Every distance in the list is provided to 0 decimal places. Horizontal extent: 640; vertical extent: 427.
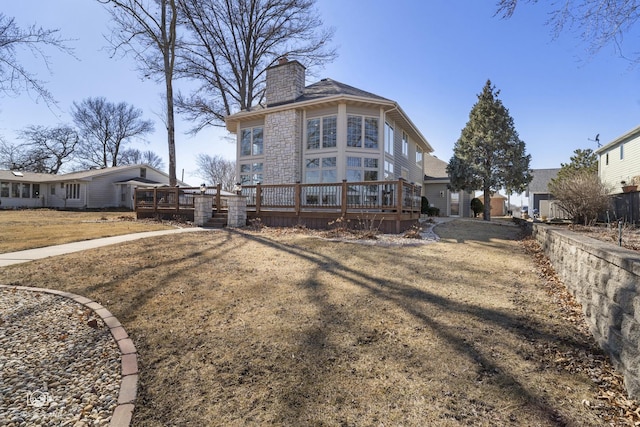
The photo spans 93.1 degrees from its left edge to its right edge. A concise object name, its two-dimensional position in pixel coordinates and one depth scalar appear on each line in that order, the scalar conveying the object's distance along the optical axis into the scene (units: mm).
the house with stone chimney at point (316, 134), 12367
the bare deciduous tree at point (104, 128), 35656
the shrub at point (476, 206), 21912
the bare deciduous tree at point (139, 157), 39884
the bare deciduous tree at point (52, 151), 33438
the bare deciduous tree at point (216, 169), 42250
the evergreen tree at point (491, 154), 17000
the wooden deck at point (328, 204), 9164
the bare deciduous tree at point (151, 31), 15164
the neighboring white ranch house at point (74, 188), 25438
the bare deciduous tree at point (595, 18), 3836
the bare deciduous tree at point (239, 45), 18672
